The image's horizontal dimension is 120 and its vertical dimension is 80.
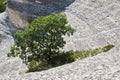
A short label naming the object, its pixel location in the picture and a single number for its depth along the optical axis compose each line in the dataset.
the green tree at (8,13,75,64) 33.62
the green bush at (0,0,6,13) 62.88
